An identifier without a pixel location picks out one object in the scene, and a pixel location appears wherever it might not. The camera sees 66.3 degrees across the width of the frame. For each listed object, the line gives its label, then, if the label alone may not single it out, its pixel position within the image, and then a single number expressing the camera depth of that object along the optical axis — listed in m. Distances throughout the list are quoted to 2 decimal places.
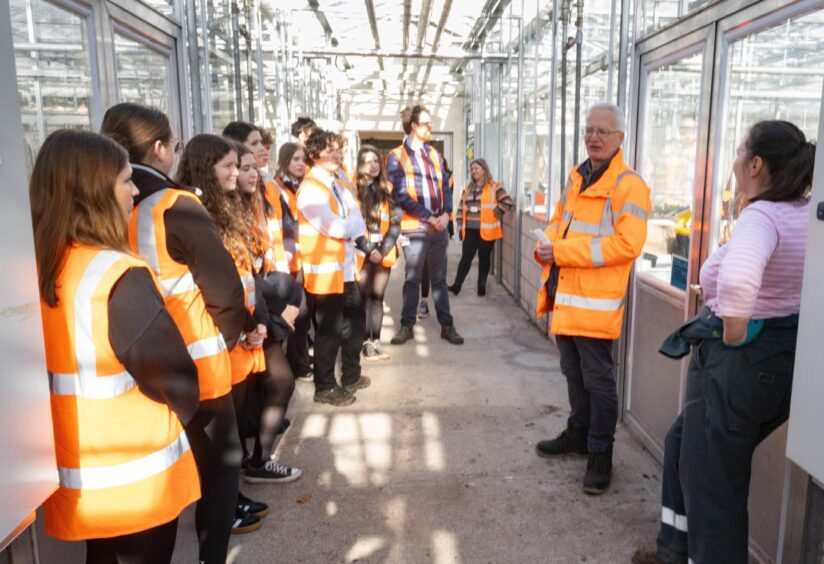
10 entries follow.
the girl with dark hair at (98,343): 1.36
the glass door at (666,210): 2.83
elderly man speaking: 2.66
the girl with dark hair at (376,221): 4.64
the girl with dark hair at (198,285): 1.84
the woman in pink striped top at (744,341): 1.73
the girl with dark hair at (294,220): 3.68
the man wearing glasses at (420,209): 5.11
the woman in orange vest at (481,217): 7.32
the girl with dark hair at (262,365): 2.46
